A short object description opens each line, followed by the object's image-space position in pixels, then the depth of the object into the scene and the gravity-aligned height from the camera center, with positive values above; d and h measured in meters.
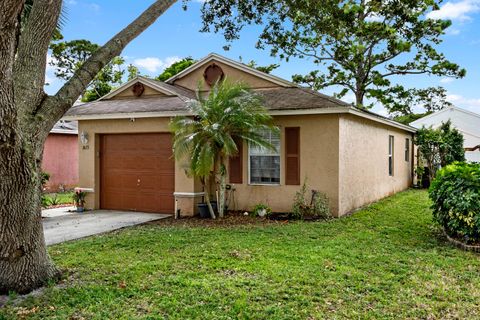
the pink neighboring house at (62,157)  19.02 +0.43
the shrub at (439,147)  19.06 +0.88
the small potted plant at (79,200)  12.20 -1.04
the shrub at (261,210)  10.73 -1.20
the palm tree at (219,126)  9.70 +0.98
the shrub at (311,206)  10.41 -1.06
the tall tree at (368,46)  22.27 +7.22
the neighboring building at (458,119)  28.59 +3.36
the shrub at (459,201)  7.18 -0.66
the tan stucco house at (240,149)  10.59 +0.45
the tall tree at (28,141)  4.70 +0.30
